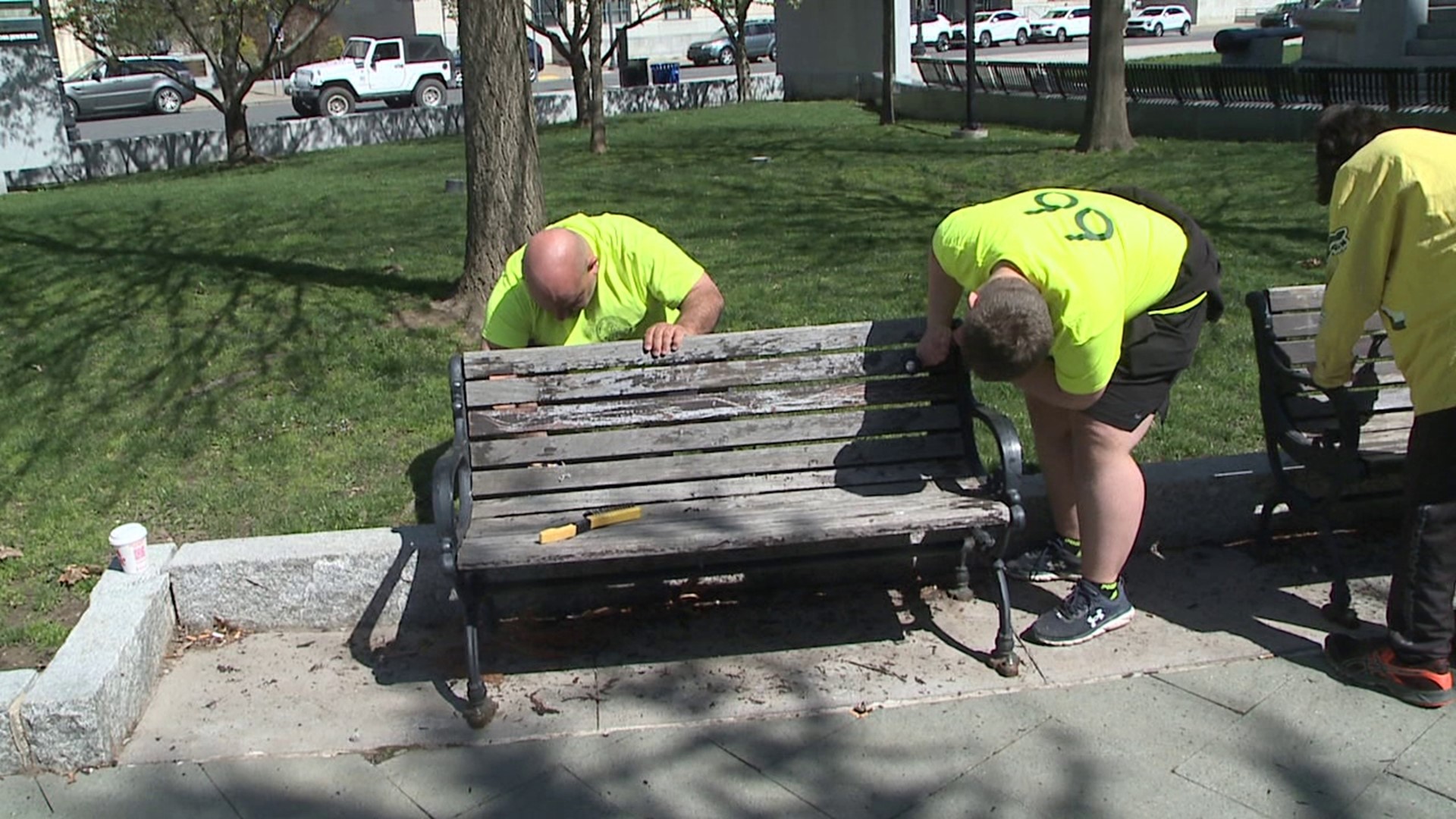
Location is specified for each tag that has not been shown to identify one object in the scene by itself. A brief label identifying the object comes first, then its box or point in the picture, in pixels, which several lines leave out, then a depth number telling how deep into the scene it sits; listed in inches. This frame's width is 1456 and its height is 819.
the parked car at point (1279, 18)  1356.3
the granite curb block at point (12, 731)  128.7
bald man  163.2
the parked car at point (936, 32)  1942.7
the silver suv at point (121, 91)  1247.5
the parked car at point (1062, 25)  1991.9
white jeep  1187.3
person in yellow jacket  126.9
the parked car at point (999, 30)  1935.3
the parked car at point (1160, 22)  1942.7
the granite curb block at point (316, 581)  157.3
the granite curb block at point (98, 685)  128.6
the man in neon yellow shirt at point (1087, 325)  130.0
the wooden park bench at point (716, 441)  151.6
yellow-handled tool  141.6
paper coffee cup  151.6
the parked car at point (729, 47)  1888.5
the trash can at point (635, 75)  1309.1
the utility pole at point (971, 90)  689.6
